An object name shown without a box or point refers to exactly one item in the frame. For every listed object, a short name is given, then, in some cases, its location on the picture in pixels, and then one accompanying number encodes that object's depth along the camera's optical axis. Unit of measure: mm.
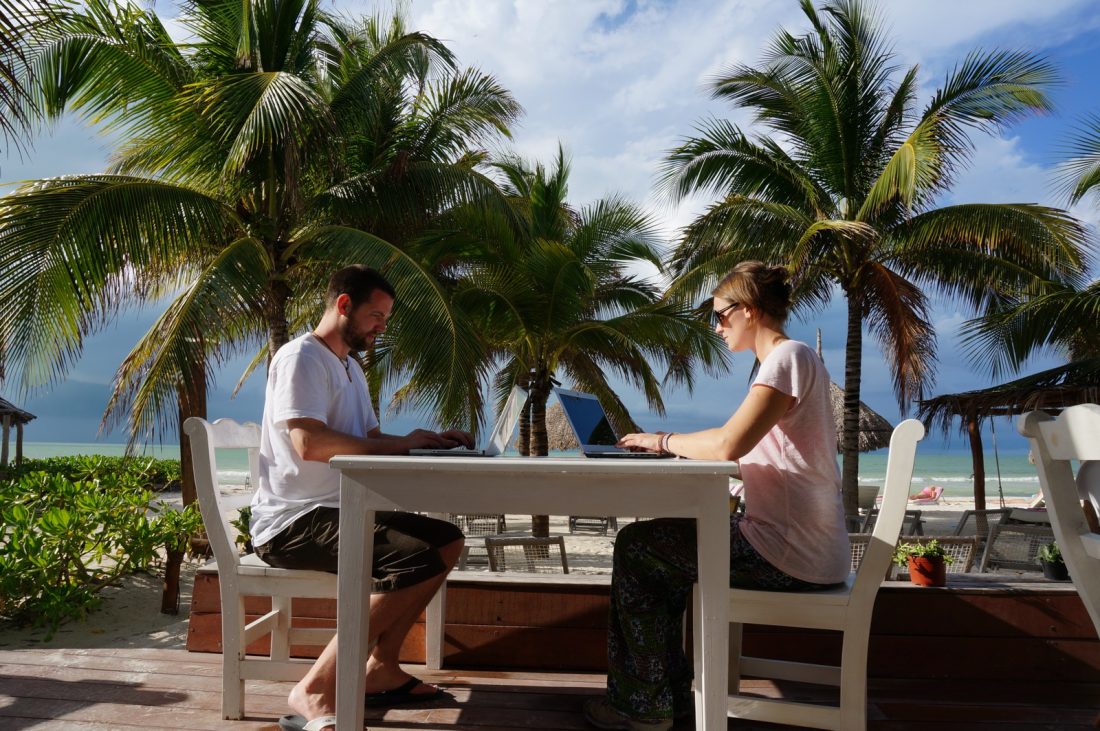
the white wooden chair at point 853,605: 2207
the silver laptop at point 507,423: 2543
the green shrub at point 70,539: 5371
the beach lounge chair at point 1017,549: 6164
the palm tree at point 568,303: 11664
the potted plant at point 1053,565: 3590
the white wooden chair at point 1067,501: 2123
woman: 2201
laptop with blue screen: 2750
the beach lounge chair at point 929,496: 31769
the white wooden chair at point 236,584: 2416
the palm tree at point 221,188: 6641
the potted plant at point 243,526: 5679
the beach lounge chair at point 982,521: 9842
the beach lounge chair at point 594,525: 14305
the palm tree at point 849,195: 12789
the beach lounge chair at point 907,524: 9812
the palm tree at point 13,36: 3062
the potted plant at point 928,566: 3088
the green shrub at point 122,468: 7916
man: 2320
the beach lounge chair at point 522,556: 5066
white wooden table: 1925
